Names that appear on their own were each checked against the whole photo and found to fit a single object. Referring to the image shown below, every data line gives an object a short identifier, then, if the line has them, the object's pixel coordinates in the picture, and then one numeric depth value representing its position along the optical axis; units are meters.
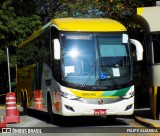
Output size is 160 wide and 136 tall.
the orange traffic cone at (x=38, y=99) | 18.58
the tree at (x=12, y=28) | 33.53
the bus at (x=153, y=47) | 16.47
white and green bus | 14.72
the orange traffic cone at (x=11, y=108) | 16.88
